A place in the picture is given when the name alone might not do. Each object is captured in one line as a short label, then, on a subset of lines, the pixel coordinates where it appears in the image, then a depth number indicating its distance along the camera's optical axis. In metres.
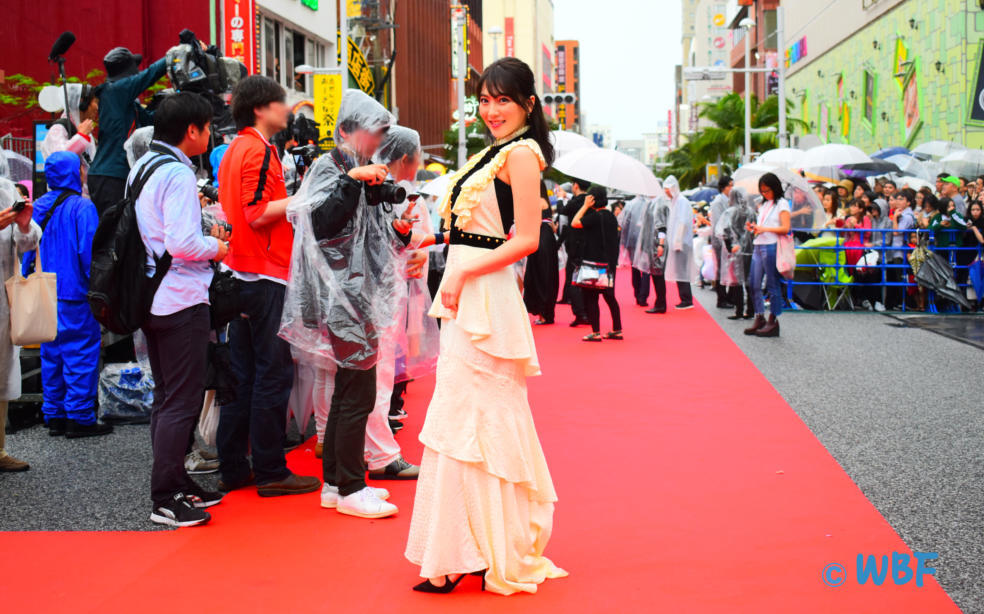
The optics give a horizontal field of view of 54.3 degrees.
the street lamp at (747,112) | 37.59
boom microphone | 7.01
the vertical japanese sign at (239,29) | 20.94
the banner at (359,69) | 17.14
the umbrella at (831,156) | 18.89
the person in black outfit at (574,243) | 12.82
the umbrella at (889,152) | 23.88
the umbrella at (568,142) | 14.19
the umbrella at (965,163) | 20.23
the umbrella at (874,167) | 21.91
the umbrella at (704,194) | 31.11
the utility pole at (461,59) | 28.84
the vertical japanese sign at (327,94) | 20.56
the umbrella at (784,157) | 17.94
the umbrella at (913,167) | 21.97
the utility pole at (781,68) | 26.00
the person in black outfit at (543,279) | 12.96
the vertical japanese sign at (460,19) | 31.30
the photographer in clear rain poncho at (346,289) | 4.45
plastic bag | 6.75
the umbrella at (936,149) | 22.45
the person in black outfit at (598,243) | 11.42
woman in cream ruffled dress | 3.45
